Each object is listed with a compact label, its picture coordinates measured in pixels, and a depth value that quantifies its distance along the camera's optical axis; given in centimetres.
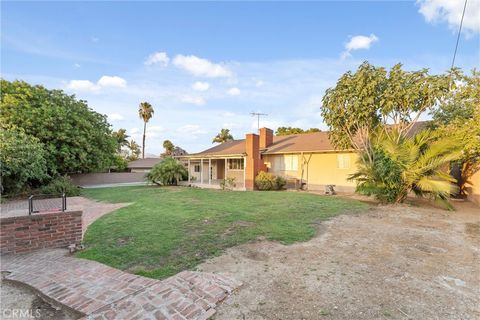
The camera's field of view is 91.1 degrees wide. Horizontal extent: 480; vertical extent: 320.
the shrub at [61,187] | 1466
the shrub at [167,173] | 2130
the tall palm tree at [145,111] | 4631
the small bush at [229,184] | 1847
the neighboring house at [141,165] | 4081
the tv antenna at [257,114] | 2520
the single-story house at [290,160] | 1705
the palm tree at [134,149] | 6356
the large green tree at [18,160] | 1132
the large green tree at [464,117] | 888
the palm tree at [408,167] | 970
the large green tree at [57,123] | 1620
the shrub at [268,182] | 1761
